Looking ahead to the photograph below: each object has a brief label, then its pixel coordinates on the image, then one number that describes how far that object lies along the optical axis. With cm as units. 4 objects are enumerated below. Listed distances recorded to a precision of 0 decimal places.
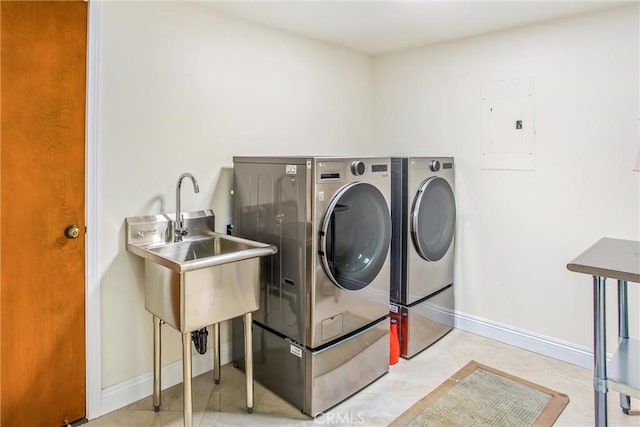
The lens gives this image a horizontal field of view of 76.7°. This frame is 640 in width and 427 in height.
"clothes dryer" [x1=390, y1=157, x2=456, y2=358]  269
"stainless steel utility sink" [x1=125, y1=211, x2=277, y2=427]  180
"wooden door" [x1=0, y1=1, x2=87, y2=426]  180
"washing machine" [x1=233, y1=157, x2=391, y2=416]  209
